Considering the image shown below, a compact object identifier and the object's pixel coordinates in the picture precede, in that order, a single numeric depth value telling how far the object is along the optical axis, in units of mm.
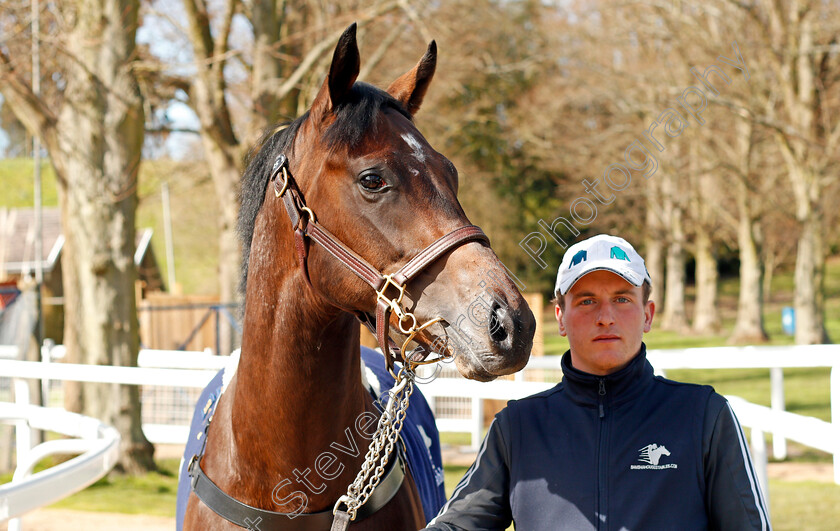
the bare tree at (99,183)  6664
